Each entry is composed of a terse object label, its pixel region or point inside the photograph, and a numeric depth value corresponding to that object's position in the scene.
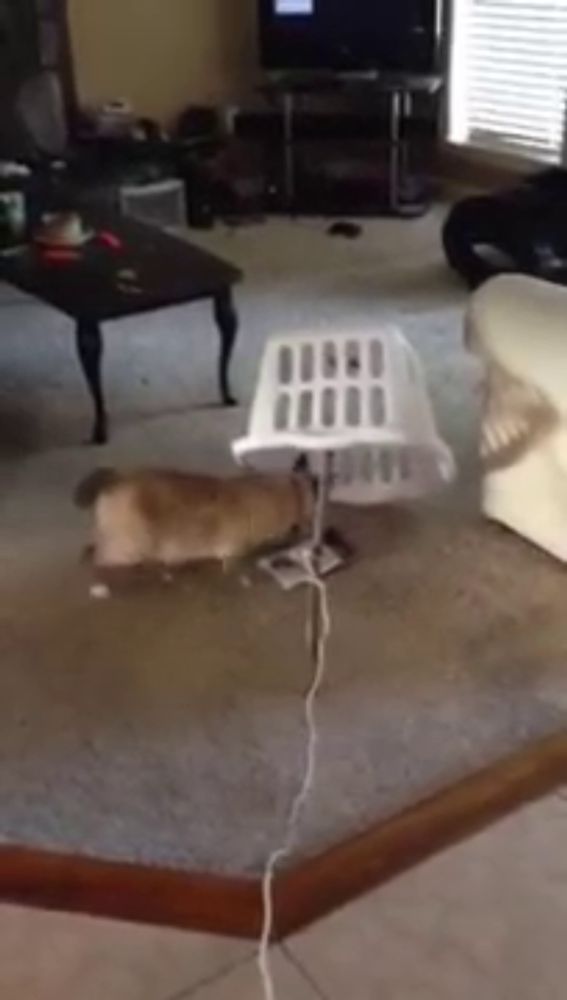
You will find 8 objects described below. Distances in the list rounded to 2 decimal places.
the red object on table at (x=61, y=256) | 3.50
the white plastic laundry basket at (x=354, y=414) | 2.53
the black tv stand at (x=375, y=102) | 5.26
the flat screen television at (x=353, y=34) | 5.20
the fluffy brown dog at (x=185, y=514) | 2.59
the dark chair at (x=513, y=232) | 4.09
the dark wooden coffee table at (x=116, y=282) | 3.20
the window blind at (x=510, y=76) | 5.22
